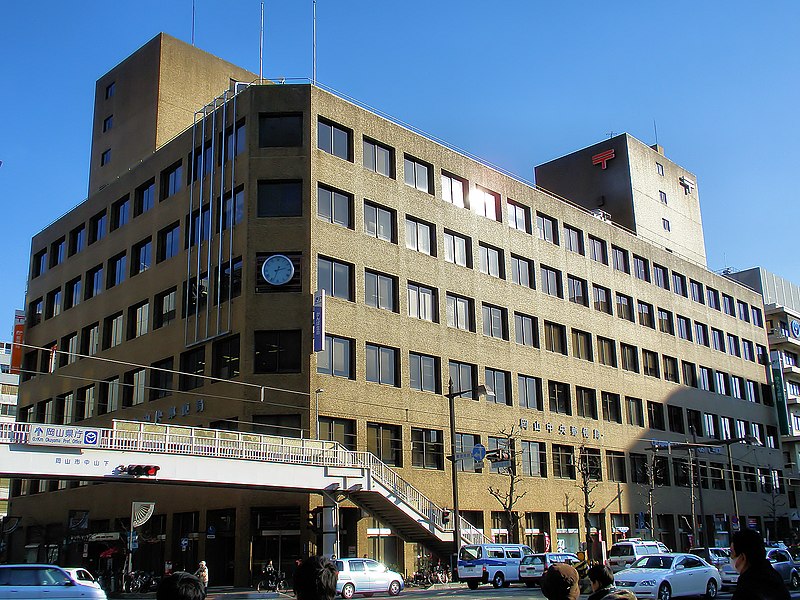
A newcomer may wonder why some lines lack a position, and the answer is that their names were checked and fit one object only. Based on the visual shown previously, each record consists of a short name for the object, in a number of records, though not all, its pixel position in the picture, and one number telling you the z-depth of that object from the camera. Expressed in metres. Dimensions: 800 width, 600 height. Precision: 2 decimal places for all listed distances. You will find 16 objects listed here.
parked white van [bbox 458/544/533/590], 37.53
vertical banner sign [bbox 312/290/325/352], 42.47
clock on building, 44.19
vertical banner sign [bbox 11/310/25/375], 62.70
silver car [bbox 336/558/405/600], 32.92
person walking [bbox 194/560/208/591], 32.72
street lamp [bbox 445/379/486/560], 39.62
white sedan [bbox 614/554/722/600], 26.92
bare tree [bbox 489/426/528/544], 49.65
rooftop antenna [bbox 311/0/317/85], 47.93
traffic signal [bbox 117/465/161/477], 30.28
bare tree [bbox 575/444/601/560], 54.22
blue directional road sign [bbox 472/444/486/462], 40.84
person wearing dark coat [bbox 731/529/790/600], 5.44
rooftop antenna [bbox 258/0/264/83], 50.01
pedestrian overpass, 28.86
